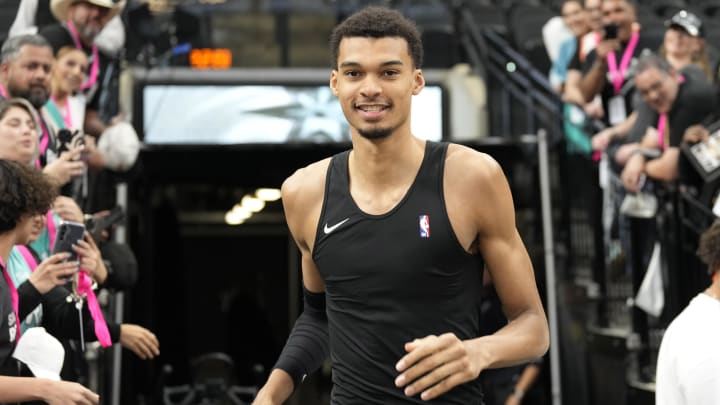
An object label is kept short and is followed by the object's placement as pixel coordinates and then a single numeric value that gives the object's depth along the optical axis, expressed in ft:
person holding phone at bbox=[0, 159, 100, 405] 24.59
